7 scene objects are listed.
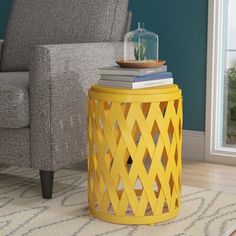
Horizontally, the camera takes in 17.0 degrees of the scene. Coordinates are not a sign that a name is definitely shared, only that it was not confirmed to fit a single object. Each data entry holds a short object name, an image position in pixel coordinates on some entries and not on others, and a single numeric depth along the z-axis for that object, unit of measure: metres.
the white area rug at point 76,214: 2.81
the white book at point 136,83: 2.84
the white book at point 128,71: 2.87
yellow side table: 2.80
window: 4.14
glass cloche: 3.57
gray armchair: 3.20
